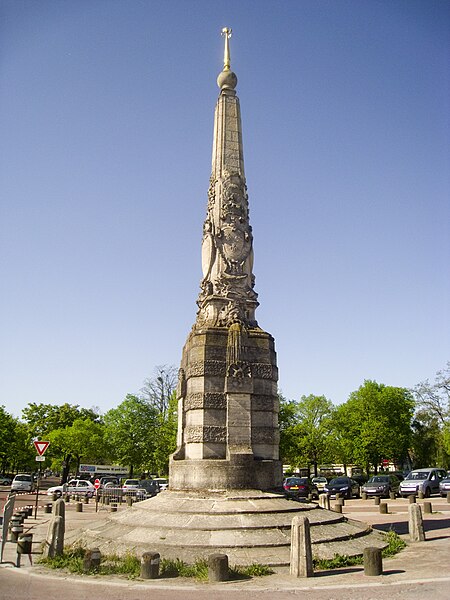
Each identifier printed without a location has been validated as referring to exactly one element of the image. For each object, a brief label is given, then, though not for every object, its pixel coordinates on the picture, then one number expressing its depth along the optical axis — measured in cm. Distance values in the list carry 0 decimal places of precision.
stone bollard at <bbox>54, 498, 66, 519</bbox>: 1471
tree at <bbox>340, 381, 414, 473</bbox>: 5216
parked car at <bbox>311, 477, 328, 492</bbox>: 4172
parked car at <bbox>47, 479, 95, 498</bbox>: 4256
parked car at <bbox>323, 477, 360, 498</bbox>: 3569
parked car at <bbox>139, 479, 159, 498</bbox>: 3678
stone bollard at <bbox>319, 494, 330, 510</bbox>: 2391
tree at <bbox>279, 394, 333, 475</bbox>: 5222
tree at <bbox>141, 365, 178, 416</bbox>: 5803
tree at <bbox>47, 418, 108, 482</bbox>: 6153
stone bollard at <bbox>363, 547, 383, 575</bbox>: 1074
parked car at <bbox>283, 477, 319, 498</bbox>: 3387
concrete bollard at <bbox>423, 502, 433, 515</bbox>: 2298
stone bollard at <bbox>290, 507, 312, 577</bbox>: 1083
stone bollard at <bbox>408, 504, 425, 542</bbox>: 1486
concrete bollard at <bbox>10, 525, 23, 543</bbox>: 1516
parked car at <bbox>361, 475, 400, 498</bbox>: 3484
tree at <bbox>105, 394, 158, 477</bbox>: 5238
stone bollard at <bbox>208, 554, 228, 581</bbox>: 1050
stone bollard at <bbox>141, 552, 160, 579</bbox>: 1082
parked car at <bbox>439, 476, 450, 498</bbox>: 3374
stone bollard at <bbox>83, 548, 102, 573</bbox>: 1127
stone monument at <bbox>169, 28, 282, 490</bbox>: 1541
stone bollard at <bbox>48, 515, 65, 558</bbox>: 1253
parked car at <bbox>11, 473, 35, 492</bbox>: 4639
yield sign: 2147
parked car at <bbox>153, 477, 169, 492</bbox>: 3899
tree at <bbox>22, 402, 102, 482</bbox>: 6944
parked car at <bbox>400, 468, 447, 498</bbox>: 3341
